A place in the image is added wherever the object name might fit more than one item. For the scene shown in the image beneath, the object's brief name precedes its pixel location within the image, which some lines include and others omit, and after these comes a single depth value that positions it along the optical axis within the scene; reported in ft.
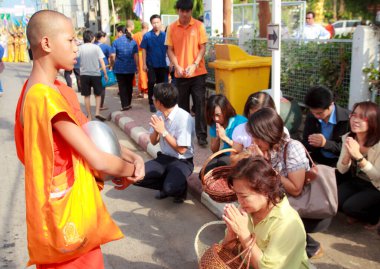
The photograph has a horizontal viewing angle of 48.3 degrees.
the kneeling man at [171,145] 14.48
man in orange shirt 20.65
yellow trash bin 21.33
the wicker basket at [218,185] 10.56
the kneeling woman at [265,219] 7.16
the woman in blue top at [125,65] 30.12
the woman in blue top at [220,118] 14.16
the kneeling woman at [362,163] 11.39
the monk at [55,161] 6.01
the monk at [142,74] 34.68
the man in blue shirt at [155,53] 27.91
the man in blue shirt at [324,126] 13.20
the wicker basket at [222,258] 7.23
